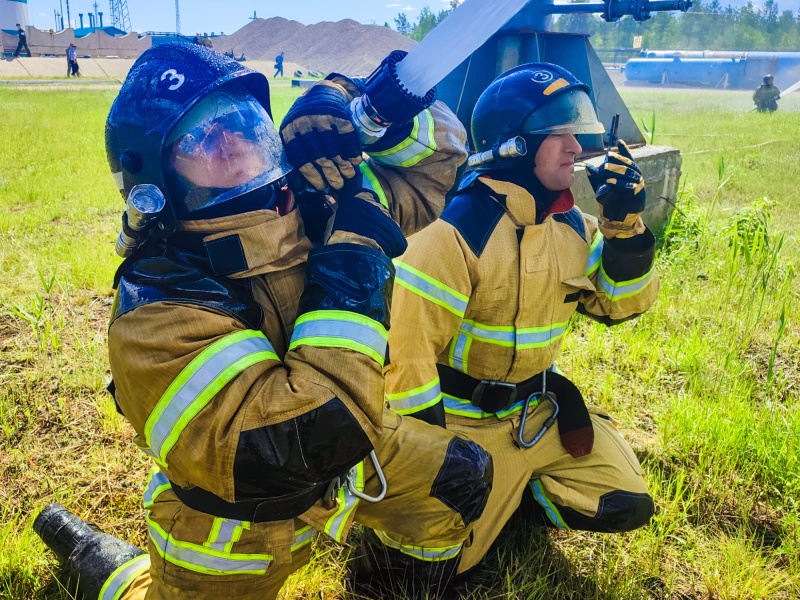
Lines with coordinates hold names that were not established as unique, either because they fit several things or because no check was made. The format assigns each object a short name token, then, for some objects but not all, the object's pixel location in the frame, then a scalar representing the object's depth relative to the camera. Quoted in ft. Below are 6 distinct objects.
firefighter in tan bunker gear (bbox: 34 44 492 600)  4.22
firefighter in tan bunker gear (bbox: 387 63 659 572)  7.43
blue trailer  102.83
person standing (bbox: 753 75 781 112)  62.59
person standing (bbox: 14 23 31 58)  115.14
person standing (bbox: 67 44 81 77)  102.47
